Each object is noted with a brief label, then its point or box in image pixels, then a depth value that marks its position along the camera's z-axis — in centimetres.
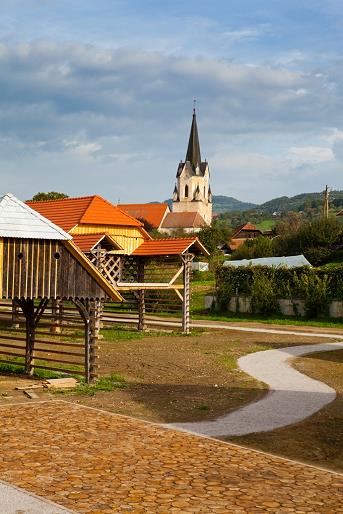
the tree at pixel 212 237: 8600
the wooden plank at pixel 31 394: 1506
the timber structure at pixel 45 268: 1619
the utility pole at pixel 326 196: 7787
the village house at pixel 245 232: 12950
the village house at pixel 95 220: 3152
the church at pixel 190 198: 14288
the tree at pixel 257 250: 7094
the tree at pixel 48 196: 7925
